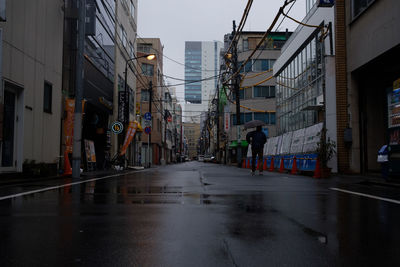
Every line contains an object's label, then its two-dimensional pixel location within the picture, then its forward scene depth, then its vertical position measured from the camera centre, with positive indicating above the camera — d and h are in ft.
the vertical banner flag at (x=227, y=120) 166.57 +14.55
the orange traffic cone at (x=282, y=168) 63.62 -2.24
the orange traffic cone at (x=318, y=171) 45.62 -1.93
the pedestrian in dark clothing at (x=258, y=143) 49.11 +1.39
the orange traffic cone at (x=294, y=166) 56.39 -1.71
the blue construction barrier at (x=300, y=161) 49.38 -1.04
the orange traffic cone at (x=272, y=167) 70.14 -2.29
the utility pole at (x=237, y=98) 102.32 +14.61
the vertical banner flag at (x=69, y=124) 53.06 +3.97
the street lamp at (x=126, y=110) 98.12 +10.91
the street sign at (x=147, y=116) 118.11 +11.26
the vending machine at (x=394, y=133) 32.99 +1.87
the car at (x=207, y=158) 266.86 -2.95
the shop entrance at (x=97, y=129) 77.92 +5.00
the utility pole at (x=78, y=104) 45.73 +5.71
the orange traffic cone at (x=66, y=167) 49.57 -1.75
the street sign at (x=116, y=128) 80.94 +5.24
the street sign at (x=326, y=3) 52.85 +20.49
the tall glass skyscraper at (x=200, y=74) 635.66 +129.87
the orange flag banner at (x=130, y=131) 88.79 +5.11
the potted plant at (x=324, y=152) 46.39 +0.29
